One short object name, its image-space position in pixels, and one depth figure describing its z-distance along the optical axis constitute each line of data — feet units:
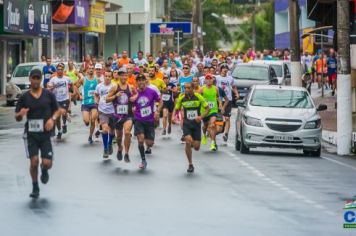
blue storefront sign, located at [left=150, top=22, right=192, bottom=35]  225.56
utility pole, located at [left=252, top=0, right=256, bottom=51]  354.23
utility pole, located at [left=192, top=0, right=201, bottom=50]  234.42
